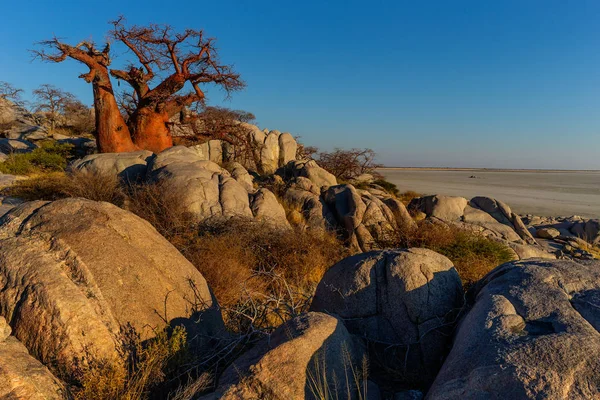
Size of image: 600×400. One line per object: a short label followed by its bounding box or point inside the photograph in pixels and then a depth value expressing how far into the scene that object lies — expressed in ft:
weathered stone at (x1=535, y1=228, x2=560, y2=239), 53.11
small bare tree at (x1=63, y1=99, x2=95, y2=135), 95.04
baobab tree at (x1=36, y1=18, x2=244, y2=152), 49.67
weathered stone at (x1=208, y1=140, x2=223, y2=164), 63.00
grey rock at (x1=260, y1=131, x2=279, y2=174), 66.80
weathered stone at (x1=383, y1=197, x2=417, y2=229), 39.05
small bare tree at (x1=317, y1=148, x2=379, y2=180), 71.26
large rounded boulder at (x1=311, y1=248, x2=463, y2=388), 12.61
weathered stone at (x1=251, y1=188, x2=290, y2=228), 34.88
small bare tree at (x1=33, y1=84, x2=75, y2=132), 97.60
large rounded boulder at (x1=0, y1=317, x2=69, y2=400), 7.94
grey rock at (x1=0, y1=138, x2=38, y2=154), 63.05
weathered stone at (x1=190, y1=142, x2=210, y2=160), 60.08
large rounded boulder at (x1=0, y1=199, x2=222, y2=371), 9.75
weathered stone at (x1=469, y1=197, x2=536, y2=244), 49.26
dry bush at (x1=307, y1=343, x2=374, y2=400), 9.23
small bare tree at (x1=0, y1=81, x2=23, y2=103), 99.25
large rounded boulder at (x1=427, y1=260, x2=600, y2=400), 7.36
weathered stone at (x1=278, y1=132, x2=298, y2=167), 71.14
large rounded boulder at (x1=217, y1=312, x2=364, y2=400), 8.97
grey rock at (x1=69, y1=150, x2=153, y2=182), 39.19
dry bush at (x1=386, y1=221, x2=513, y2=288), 29.84
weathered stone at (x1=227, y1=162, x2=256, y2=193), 41.49
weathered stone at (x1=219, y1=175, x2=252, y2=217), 33.53
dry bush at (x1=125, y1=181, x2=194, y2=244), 28.40
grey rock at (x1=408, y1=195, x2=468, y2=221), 48.85
